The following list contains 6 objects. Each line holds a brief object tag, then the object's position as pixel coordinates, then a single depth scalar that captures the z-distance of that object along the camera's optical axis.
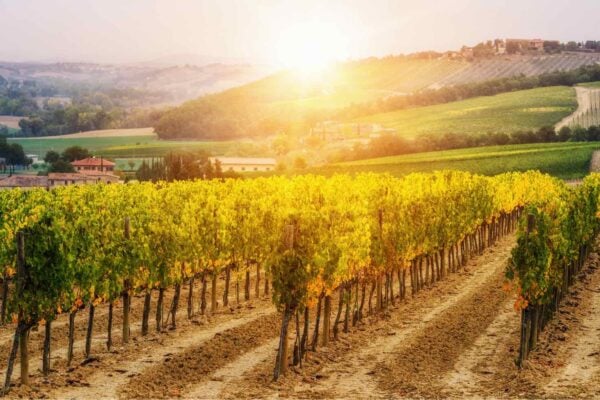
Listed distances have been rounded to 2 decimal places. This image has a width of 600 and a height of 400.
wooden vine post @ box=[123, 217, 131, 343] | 26.02
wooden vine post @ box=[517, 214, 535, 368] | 22.11
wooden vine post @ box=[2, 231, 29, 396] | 21.00
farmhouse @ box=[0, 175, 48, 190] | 111.00
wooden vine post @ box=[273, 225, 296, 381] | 21.48
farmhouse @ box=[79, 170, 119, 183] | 116.44
